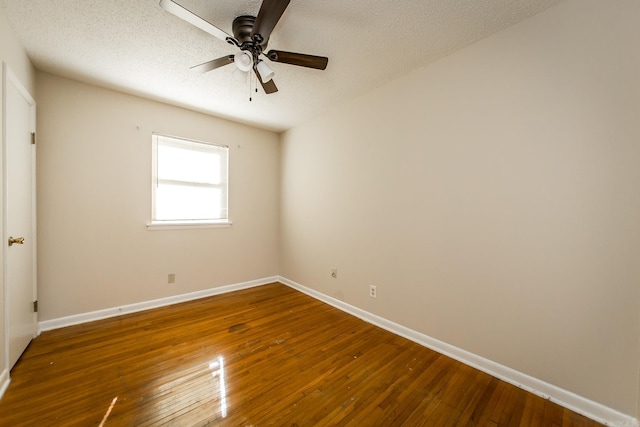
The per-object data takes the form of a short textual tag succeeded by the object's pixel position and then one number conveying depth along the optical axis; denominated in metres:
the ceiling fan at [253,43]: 1.46
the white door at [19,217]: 1.74
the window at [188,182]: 3.13
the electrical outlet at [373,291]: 2.69
